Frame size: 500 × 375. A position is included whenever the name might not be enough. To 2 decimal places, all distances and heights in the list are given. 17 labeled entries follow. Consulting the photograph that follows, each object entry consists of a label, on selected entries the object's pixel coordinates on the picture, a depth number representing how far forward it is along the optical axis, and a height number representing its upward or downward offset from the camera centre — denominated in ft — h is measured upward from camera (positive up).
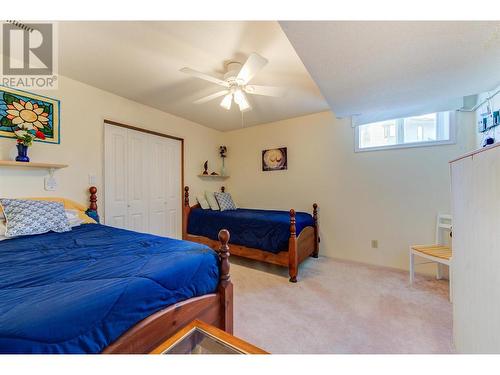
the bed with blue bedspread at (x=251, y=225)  8.78 -1.79
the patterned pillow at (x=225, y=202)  12.29 -0.87
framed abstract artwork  12.51 +1.69
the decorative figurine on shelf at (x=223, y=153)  14.42 +2.35
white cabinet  3.03 -1.08
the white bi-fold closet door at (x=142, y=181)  9.18 +0.29
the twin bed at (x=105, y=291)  2.29 -1.41
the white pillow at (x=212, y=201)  12.24 -0.82
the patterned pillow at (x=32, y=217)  5.45 -0.83
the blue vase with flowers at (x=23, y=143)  6.43 +1.36
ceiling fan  5.60 +3.24
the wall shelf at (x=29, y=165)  6.14 +0.71
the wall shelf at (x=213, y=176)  13.26 +0.71
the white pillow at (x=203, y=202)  12.35 -0.88
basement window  8.58 +2.42
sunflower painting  6.51 +2.39
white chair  7.09 -2.28
